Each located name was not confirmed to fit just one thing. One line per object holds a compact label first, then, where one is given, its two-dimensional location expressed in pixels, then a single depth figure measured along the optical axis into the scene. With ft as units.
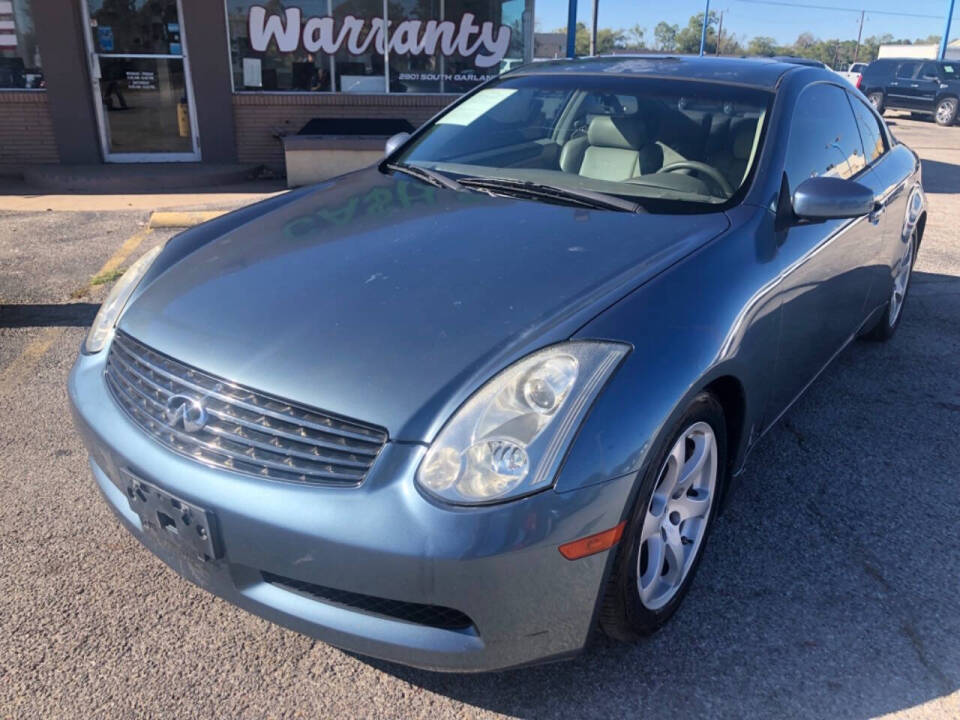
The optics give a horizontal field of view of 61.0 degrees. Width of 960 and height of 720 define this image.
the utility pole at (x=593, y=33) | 80.41
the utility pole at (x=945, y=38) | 103.10
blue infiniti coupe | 6.08
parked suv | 75.66
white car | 85.28
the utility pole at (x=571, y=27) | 35.49
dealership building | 31.12
